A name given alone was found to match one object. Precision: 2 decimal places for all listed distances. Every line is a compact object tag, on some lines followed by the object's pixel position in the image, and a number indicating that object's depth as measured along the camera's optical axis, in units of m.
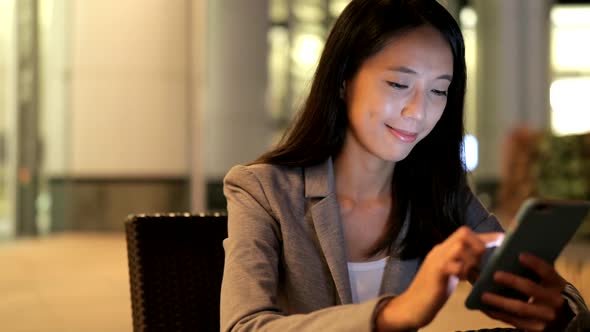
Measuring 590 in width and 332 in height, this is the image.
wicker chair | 1.55
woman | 1.39
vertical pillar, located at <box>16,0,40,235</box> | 10.13
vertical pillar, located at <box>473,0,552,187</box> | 17.75
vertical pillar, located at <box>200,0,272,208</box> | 13.14
